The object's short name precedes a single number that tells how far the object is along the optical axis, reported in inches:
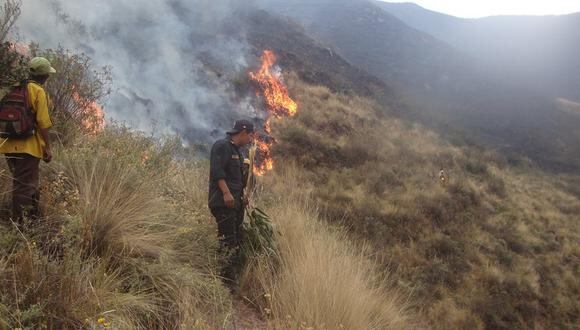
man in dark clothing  156.6
